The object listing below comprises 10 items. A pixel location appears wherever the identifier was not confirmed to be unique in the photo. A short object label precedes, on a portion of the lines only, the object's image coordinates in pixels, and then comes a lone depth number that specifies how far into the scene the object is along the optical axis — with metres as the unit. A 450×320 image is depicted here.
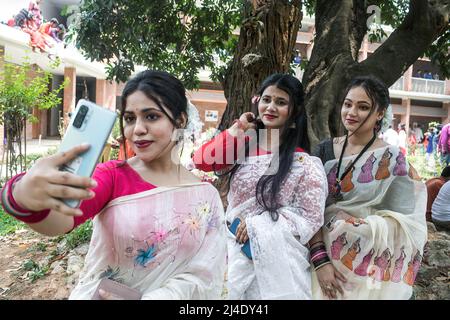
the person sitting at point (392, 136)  8.64
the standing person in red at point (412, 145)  14.02
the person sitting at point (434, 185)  3.93
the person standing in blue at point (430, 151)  10.61
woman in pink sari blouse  1.07
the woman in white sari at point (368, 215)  1.46
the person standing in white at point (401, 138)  10.45
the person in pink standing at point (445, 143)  6.45
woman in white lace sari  1.40
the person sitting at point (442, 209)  3.68
